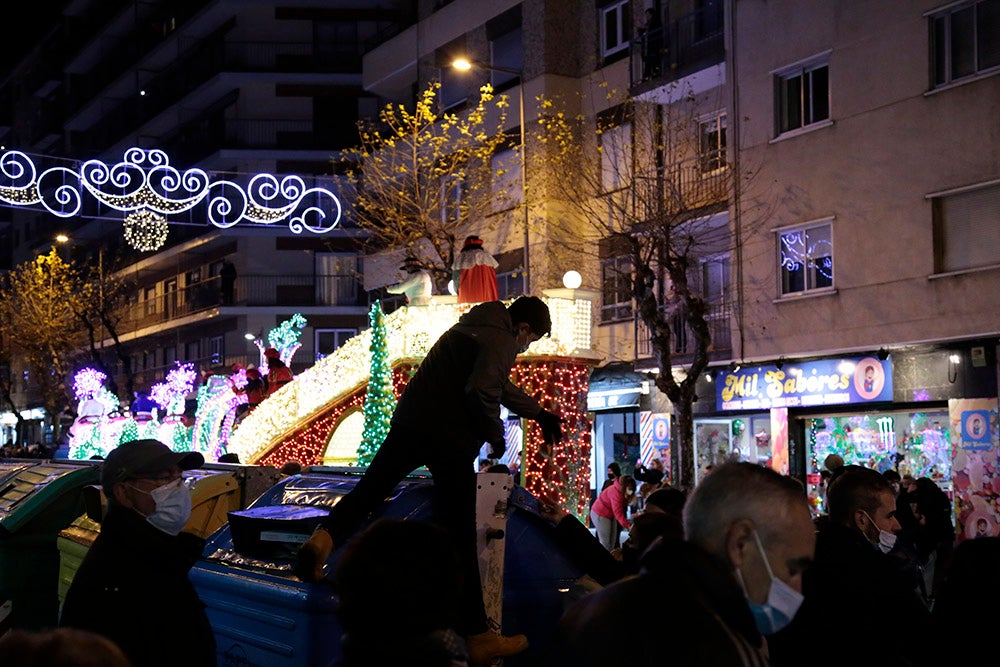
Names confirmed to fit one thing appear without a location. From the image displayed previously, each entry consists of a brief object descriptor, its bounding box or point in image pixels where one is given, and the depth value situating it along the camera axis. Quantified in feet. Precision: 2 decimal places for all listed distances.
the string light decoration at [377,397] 63.57
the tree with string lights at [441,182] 105.40
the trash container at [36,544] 33.32
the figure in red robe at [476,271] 63.10
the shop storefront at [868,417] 69.97
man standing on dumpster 19.79
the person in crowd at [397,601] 10.07
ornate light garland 77.77
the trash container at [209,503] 29.82
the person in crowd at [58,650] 7.73
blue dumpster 20.01
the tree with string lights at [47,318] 187.01
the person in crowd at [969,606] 13.82
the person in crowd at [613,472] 69.57
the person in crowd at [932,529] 51.34
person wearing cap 15.30
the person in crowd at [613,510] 61.77
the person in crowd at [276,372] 87.35
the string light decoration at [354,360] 67.92
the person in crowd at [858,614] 15.33
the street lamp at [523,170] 82.88
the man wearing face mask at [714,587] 10.15
